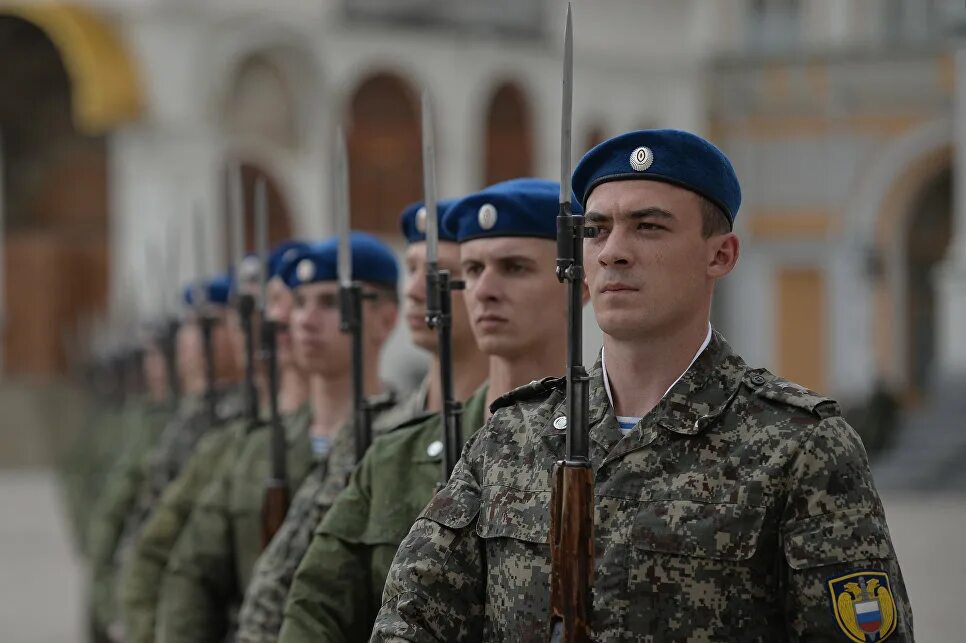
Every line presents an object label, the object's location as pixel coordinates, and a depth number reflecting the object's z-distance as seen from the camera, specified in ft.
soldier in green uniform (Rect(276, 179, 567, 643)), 22.04
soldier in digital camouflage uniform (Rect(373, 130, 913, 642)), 15.32
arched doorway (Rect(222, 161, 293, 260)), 125.72
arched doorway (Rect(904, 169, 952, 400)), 151.56
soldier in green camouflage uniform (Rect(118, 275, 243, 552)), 42.83
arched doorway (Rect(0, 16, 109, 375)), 136.75
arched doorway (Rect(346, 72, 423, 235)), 128.50
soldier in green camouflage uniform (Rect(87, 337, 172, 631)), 45.87
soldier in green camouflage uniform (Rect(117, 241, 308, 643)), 34.46
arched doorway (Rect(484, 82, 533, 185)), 133.77
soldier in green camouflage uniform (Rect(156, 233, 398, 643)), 30.88
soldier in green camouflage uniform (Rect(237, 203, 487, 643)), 25.57
